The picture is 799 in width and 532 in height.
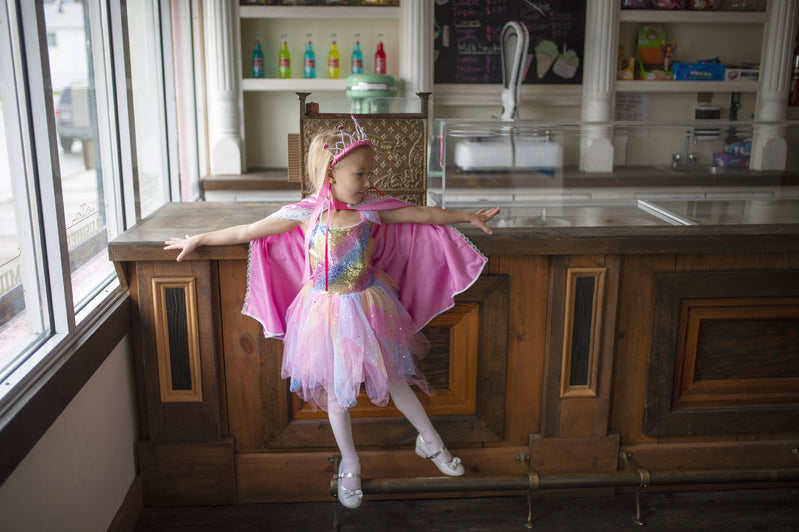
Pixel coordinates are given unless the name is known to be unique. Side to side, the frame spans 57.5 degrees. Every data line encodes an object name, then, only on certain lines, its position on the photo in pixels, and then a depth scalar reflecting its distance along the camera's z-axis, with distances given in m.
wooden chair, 2.16
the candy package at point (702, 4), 4.20
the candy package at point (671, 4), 4.17
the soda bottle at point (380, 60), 4.16
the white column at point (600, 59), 4.12
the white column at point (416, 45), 4.02
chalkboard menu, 4.25
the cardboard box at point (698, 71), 4.29
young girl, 1.82
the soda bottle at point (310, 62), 4.14
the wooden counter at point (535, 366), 2.08
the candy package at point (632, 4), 4.18
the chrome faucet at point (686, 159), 2.50
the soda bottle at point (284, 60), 4.16
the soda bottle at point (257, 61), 4.14
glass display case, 2.38
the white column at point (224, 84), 3.97
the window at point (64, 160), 1.58
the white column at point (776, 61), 4.16
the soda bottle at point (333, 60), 4.16
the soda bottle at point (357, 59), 4.15
